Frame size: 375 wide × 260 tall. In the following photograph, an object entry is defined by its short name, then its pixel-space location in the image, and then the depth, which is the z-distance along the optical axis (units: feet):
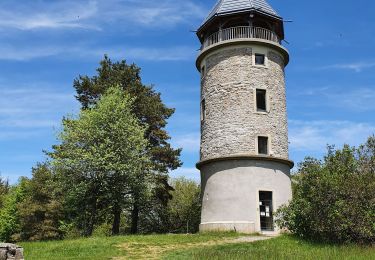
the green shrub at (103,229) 141.24
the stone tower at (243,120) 80.84
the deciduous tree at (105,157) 88.38
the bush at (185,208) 120.37
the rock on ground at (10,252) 40.55
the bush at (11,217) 139.13
